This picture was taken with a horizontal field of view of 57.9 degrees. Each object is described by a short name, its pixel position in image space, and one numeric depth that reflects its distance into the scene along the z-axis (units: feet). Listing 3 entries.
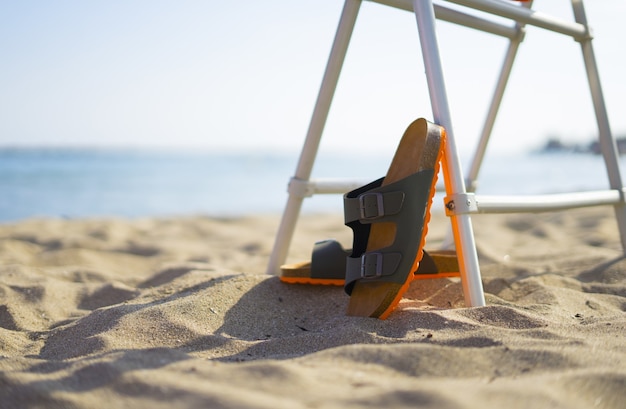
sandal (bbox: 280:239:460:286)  6.59
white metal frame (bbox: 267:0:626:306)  5.47
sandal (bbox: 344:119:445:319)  5.16
